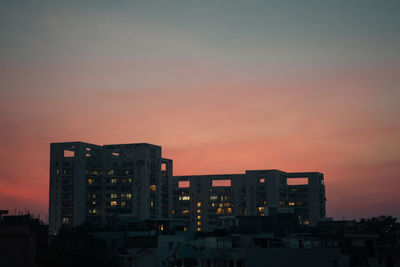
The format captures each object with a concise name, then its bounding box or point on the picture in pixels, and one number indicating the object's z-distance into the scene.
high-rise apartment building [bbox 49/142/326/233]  167.70
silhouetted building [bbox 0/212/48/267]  68.62
